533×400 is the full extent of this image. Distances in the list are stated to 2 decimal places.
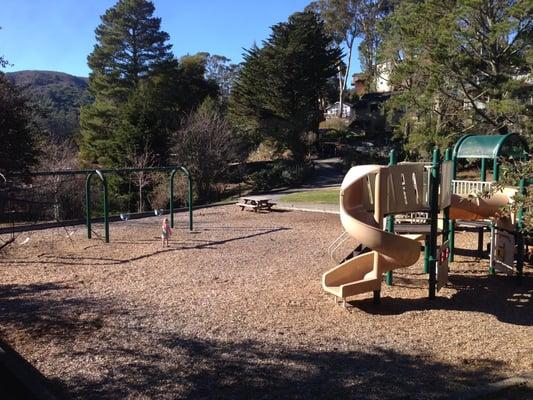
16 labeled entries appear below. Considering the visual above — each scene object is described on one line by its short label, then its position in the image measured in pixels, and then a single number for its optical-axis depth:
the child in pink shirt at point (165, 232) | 11.33
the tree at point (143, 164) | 24.48
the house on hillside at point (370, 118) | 53.44
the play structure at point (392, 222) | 7.04
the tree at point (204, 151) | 29.25
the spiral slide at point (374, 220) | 6.96
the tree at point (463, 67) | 22.92
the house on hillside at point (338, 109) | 66.12
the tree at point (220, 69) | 81.19
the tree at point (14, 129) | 10.08
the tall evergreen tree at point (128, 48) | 50.12
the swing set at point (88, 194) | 11.46
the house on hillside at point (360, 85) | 69.22
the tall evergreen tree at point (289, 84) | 39.59
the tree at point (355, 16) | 60.84
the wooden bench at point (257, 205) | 18.34
